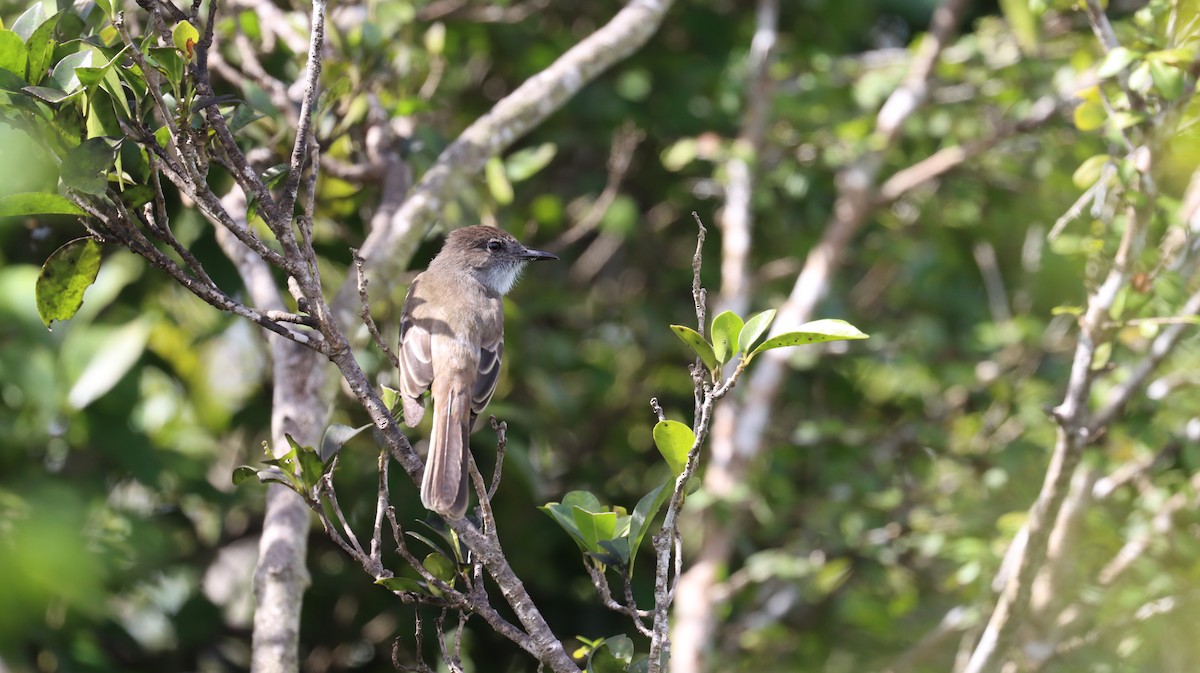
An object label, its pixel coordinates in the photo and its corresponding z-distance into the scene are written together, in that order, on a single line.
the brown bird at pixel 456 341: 6.74
